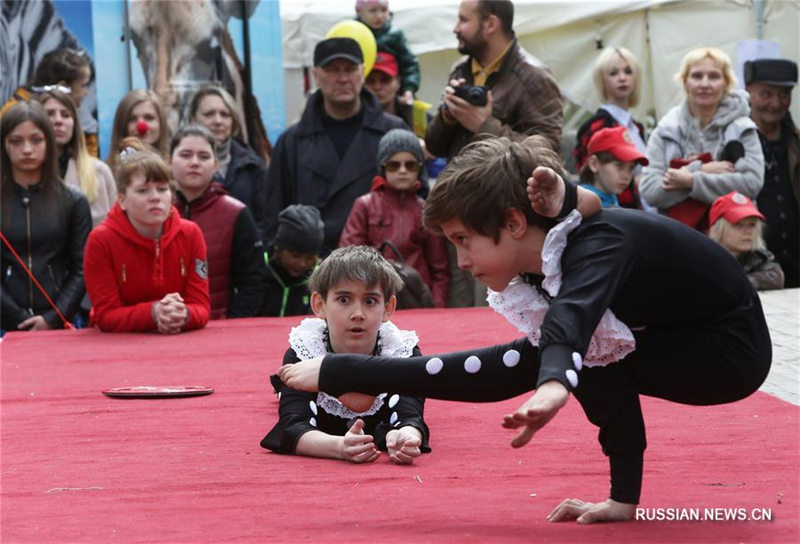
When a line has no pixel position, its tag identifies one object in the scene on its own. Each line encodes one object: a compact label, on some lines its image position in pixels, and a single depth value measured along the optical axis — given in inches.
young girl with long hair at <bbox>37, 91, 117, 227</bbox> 476.0
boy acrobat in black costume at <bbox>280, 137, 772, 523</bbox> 185.4
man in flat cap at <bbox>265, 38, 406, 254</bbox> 472.9
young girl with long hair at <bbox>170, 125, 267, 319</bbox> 447.7
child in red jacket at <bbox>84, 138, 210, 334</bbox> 402.8
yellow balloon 524.7
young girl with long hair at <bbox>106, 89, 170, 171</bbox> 496.9
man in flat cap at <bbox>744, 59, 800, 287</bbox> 524.9
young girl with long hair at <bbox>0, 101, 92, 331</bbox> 435.9
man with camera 418.2
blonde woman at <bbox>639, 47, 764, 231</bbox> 474.0
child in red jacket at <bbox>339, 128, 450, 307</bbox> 447.7
